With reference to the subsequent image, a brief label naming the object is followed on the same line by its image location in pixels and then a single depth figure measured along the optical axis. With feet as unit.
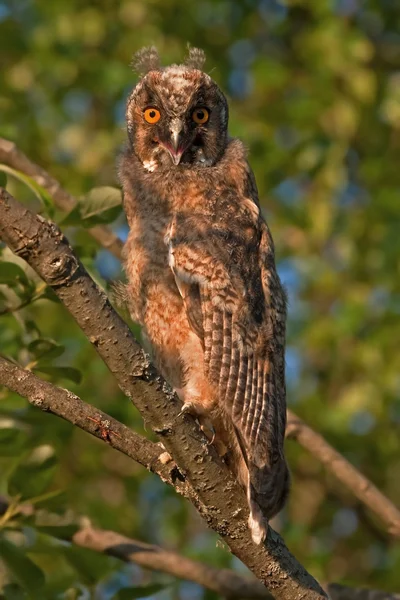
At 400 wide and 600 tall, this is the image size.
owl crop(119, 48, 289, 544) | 21.26
